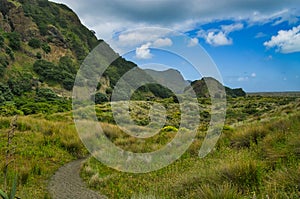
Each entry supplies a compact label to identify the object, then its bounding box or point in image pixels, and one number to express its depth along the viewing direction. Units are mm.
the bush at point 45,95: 45256
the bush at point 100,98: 53219
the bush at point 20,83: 45600
